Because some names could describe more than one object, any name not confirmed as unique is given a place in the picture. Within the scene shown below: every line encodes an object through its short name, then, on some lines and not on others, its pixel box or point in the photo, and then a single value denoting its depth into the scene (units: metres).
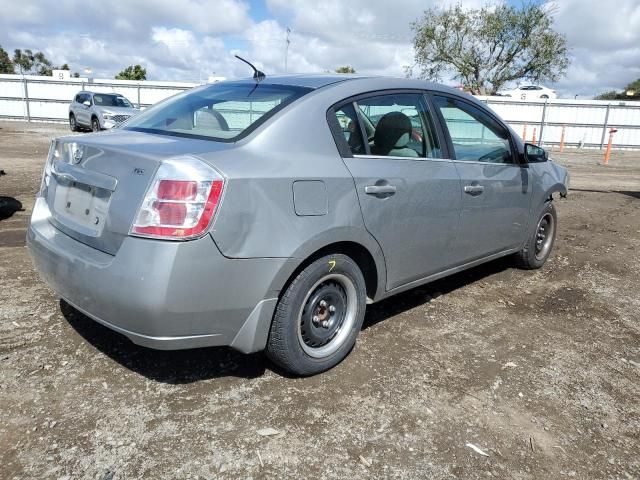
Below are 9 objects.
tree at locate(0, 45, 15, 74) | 62.12
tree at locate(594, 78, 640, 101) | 54.59
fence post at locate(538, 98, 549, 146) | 25.77
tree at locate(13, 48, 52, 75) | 66.94
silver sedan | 2.41
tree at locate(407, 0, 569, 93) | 41.69
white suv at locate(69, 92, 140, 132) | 19.19
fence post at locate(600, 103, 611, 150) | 25.80
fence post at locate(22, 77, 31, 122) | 27.91
